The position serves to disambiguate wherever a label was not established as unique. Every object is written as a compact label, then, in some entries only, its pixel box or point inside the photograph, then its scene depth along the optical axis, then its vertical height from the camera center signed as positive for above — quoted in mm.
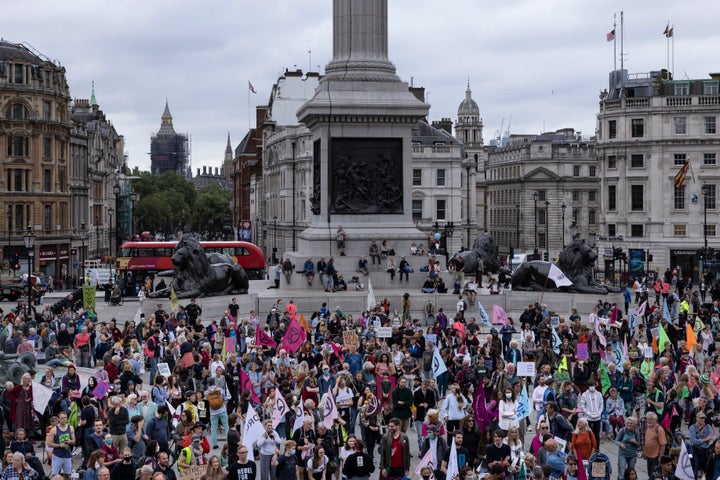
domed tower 139125 +14939
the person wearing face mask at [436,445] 14586 -3198
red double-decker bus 52031 -1242
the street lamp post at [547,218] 96162 +1547
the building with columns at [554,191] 104125 +4437
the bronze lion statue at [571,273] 37531 -1450
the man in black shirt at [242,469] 13417 -3097
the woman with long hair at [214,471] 13047 -3074
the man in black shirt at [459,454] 14354 -3219
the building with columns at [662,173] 64750 +3937
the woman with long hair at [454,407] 16922 -2883
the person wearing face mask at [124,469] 13672 -3156
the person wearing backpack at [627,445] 15188 -3160
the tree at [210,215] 156000 +3001
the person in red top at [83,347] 25172 -2803
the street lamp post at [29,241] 38031 -241
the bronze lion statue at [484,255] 43688 -901
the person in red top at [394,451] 14523 -3102
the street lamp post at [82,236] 73575 -111
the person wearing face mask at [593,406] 17281 -2939
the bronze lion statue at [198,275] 36750 -1507
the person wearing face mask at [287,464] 14070 -3180
